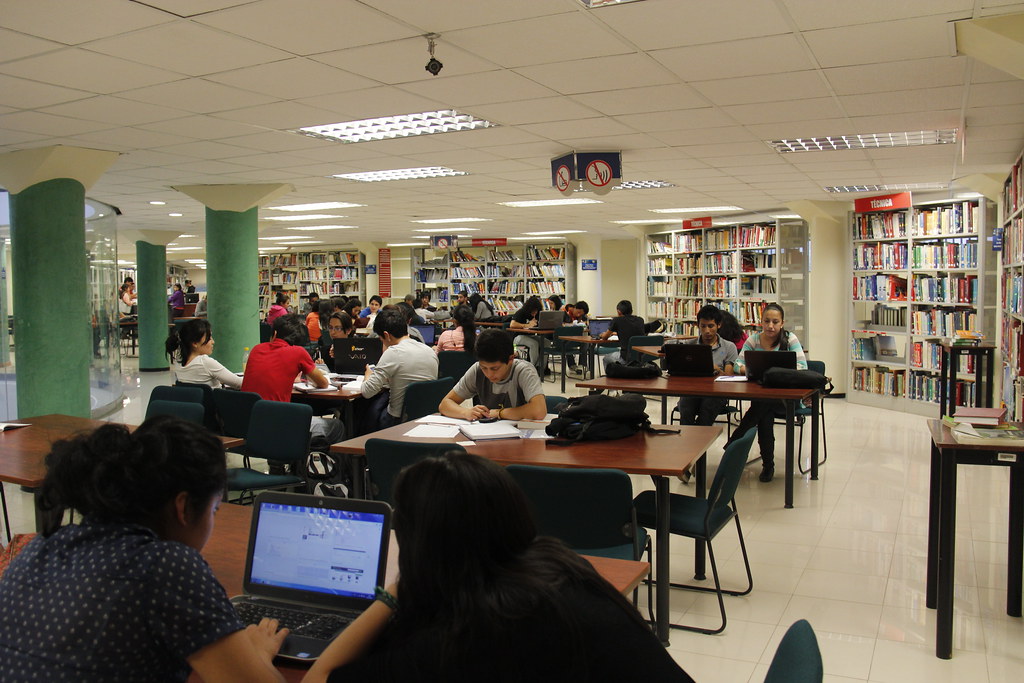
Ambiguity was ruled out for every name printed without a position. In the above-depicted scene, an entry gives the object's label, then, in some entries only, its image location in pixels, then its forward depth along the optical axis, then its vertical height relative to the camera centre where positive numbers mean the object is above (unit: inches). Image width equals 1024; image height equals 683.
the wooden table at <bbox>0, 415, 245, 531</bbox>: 132.5 -27.8
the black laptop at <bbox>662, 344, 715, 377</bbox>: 252.7 -20.5
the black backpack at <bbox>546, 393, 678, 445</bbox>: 152.9 -23.7
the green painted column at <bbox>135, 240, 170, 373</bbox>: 540.1 -8.7
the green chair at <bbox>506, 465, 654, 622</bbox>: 120.2 -31.7
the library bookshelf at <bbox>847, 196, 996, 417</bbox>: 349.1 -1.6
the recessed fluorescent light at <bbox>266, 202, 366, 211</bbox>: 434.6 +50.2
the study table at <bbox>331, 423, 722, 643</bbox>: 134.1 -27.6
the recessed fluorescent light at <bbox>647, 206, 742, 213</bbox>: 468.8 +49.9
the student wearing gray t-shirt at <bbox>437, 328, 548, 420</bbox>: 175.5 -20.5
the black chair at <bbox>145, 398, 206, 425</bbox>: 179.3 -24.4
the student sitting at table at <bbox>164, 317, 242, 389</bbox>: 225.0 -17.1
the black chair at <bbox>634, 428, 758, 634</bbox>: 138.8 -38.8
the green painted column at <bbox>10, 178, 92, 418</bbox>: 258.4 +2.2
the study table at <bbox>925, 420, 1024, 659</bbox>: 128.3 -32.9
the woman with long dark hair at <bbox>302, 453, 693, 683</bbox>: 48.5 -19.1
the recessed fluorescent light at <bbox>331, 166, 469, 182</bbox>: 316.5 +49.0
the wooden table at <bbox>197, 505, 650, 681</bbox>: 82.1 -28.0
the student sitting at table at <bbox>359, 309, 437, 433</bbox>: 227.3 -21.7
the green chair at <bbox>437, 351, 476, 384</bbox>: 306.3 -25.0
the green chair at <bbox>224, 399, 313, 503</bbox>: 179.8 -31.6
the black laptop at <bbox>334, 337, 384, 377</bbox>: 279.4 -20.4
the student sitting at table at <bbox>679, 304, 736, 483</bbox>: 267.3 -21.7
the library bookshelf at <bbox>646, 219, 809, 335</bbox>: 456.8 +13.8
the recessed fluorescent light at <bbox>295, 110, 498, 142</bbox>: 221.8 +48.5
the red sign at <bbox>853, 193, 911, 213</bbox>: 377.1 +42.5
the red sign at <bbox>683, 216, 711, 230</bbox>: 516.1 +46.0
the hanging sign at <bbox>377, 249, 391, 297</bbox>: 821.2 +24.7
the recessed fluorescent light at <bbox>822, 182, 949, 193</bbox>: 363.9 +48.2
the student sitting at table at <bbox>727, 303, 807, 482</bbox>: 244.2 -24.1
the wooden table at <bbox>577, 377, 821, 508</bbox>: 213.9 -26.5
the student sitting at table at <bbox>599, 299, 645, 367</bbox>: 439.5 -17.7
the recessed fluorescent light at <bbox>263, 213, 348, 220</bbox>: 500.1 +51.1
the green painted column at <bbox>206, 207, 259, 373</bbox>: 352.8 +7.1
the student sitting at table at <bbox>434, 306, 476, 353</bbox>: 365.1 -17.2
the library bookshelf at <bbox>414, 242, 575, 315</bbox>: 768.3 +23.0
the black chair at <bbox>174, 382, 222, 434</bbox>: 214.1 -30.1
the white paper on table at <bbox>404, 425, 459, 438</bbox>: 156.0 -26.2
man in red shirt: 221.1 -20.8
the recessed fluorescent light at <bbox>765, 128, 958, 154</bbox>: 246.8 +47.9
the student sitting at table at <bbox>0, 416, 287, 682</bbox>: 52.4 -18.6
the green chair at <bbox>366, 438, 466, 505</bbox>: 135.9 -27.2
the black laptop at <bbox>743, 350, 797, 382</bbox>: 233.9 -19.6
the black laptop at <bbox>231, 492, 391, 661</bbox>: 70.8 -23.6
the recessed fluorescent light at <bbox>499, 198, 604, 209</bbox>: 431.6 +49.9
